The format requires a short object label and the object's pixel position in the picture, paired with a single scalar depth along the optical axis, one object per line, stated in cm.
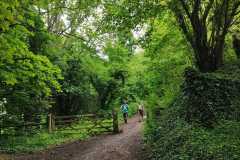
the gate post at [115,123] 2072
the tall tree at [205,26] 1424
